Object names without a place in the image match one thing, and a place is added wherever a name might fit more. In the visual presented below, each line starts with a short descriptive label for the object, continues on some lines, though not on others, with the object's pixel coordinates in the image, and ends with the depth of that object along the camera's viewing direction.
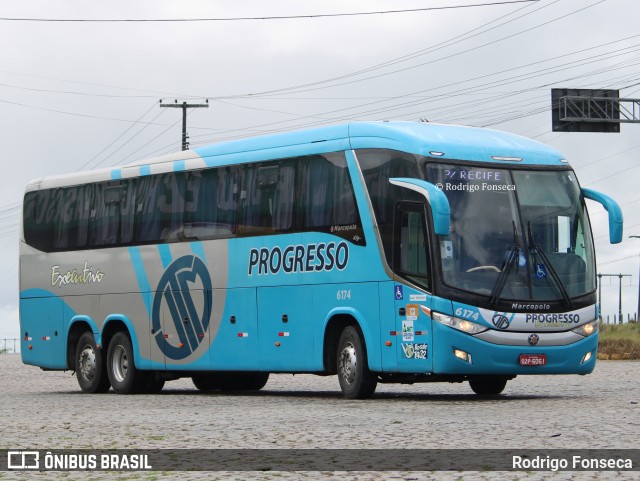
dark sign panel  49.56
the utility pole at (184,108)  69.50
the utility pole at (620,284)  136.27
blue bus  21.52
